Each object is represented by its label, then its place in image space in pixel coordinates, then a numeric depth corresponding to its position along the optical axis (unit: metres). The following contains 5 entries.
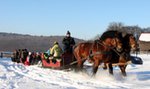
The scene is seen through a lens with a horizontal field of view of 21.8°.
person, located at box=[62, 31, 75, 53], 18.66
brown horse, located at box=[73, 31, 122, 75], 15.23
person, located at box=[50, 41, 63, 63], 18.80
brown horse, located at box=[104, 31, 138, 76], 15.06
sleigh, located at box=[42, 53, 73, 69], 18.15
